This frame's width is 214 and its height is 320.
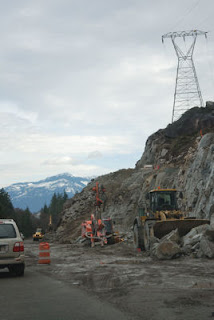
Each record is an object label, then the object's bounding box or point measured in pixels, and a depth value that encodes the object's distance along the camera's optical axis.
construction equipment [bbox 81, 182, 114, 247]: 30.28
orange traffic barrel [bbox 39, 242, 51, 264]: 17.55
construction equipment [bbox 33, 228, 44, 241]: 70.08
